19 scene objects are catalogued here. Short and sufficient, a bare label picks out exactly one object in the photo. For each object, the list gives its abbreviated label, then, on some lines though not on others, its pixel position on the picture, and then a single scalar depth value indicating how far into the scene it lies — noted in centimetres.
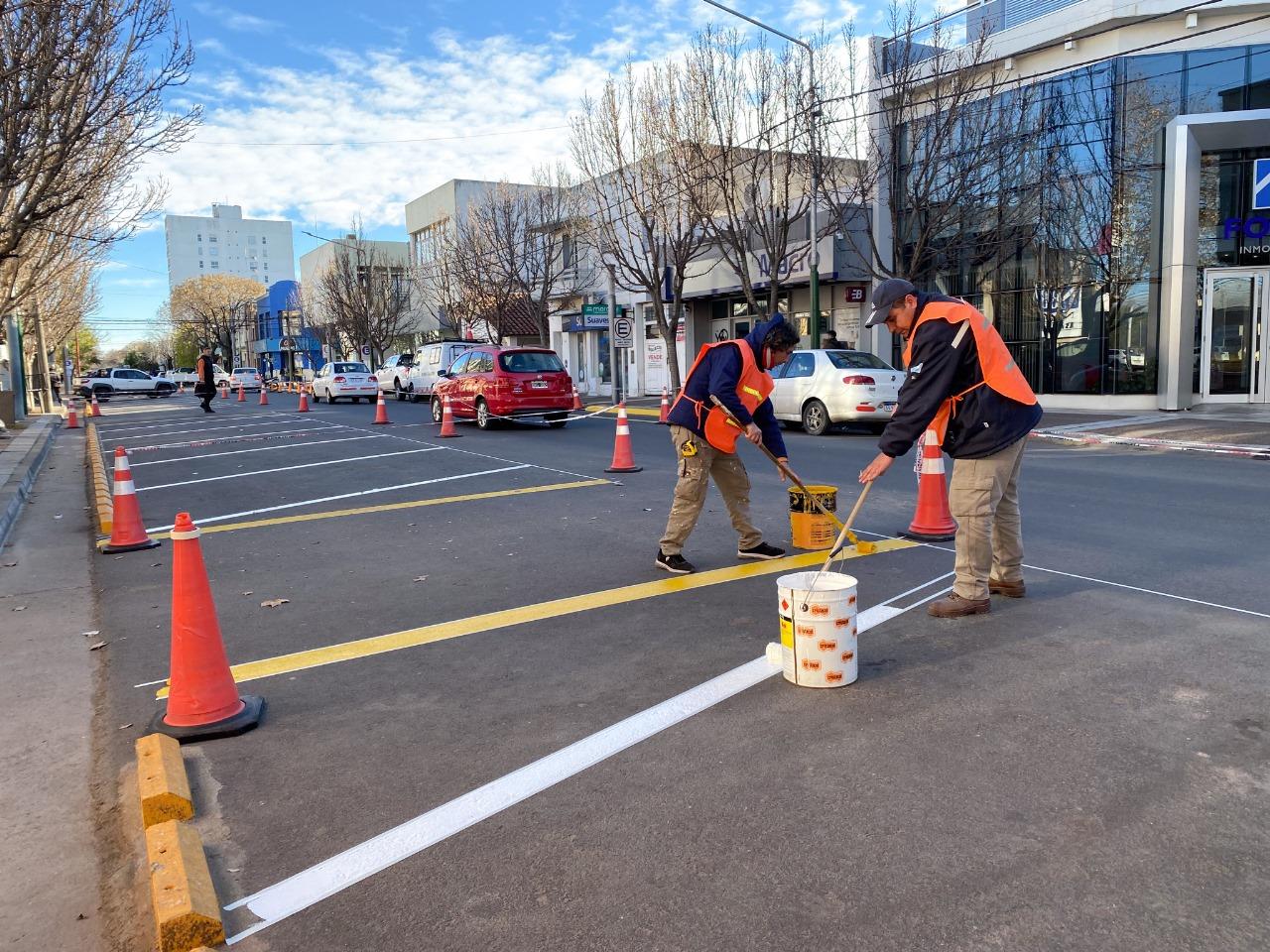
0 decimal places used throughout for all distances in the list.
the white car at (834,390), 1600
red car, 1880
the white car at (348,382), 3316
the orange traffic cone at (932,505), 734
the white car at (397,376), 3348
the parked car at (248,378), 6125
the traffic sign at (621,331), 2586
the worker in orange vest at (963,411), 492
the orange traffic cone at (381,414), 2184
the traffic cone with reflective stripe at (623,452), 1185
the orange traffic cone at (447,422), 1791
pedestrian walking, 2917
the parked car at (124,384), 5431
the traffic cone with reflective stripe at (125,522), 797
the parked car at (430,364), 2833
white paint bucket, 405
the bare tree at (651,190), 2350
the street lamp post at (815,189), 2036
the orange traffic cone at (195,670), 396
